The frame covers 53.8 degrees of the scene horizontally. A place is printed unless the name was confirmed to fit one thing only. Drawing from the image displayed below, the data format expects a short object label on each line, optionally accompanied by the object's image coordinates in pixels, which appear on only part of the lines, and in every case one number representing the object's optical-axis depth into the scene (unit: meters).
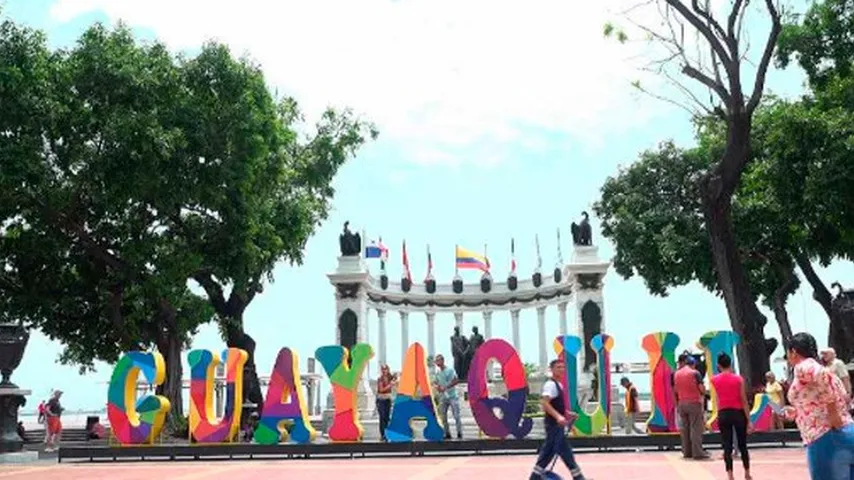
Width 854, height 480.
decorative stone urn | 18.56
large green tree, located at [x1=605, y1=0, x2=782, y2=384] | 16.95
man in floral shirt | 5.68
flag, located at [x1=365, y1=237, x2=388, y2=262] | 42.00
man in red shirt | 13.51
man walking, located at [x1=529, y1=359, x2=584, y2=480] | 9.09
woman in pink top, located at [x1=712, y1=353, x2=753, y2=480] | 10.51
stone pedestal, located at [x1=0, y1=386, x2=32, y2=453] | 18.45
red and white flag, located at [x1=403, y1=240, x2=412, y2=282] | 43.69
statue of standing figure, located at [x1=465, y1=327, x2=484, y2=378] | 37.95
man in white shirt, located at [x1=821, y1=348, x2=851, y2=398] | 11.36
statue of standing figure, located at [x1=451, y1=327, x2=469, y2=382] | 38.16
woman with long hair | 18.62
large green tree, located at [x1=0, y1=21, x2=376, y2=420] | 22.58
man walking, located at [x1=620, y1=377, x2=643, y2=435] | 20.01
